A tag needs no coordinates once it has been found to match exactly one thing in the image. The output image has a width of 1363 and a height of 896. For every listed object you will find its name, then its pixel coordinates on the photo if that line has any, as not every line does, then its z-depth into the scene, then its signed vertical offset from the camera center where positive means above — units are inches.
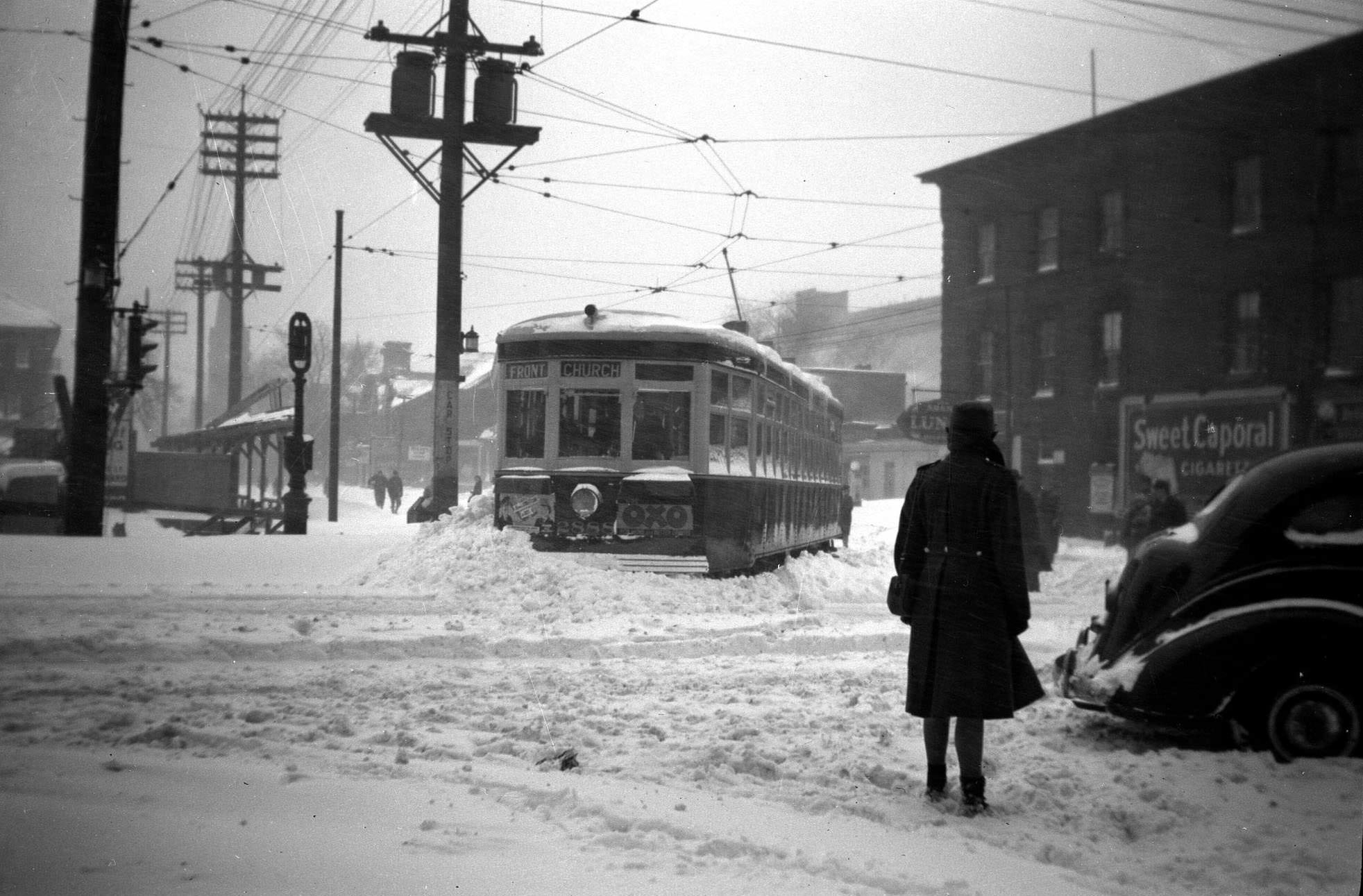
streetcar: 472.7 +18.7
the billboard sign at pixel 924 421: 770.2 +48.7
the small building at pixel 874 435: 1845.5 +92.6
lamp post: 616.1 +15.2
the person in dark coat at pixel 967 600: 170.4 -17.1
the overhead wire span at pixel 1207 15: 209.0 +111.0
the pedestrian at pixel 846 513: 840.9 -18.9
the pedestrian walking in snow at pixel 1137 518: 399.5 -9.2
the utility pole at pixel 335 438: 833.5 +35.0
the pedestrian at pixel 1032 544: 553.0 -27.8
